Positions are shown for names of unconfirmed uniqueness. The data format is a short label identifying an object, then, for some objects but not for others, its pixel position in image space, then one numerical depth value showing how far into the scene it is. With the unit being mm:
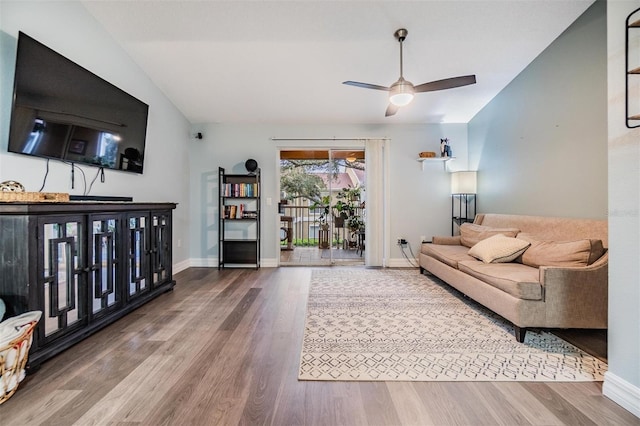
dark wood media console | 1648
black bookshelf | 4664
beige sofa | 1965
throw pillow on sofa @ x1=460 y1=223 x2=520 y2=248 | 3203
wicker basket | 1373
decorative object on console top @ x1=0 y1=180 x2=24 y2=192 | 1677
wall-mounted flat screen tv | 1969
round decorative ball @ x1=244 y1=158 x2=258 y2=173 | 4645
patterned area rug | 1671
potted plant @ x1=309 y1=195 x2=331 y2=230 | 6502
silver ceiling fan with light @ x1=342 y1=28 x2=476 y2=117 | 2654
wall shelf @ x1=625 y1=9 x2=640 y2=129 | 1369
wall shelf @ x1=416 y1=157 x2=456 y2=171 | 4664
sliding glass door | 5922
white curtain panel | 4812
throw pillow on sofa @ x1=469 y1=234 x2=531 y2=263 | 2693
